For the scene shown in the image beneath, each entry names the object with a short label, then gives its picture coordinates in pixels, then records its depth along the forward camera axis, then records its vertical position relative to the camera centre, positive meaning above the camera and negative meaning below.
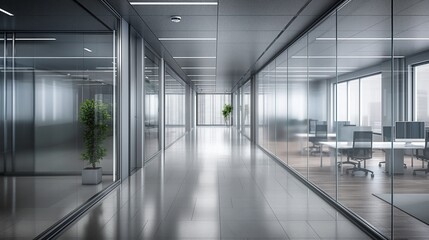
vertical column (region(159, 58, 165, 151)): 12.21 +0.39
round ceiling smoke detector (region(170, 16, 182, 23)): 6.42 +1.82
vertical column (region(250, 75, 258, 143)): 15.67 +0.43
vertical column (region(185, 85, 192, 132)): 21.65 +0.77
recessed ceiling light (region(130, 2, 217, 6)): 5.61 +1.82
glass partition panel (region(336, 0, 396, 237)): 4.52 +0.15
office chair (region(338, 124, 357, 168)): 5.35 -0.21
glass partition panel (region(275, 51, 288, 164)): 9.11 +0.32
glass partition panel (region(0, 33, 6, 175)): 3.17 +0.18
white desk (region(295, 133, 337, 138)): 5.84 -0.33
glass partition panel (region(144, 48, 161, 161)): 9.59 +0.43
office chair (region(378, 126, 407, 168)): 3.97 -0.18
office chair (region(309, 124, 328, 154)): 6.38 -0.36
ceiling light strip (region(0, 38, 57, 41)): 3.36 +0.88
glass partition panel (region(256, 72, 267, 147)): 13.24 +0.38
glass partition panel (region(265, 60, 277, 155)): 10.74 +0.42
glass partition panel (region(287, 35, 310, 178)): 7.42 +0.25
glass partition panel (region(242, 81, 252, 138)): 18.24 +0.54
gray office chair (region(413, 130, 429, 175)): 3.54 -0.36
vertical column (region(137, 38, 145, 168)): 8.50 +0.31
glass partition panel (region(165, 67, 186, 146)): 14.18 +0.57
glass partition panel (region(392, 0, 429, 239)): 3.52 +0.19
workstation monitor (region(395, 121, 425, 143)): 3.54 -0.13
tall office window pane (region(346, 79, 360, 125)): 4.98 +0.24
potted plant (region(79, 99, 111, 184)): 6.03 -0.30
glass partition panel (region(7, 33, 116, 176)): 3.59 +0.30
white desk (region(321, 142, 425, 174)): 3.71 -0.36
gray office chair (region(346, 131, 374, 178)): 5.01 -0.48
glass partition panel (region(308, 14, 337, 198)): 6.00 +0.29
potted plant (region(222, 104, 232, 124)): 32.25 +0.68
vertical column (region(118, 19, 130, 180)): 6.82 +0.28
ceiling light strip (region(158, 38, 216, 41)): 8.38 +1.87
